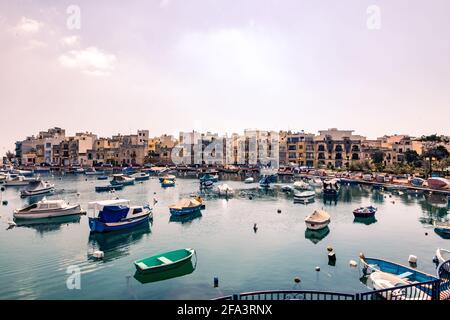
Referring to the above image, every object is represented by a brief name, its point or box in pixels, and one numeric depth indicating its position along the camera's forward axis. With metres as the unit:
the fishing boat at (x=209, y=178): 90.31
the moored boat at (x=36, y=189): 69.94
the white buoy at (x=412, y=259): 28.41
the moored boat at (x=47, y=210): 47.12
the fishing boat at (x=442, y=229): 38.09
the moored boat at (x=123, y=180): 88.75
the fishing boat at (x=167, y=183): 85.88
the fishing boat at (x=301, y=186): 79.88
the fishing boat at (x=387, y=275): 22.69
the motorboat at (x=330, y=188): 72.25
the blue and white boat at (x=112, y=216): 39.19
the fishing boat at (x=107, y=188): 77.86
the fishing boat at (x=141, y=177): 101.36
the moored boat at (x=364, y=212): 47.81
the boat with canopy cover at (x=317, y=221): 40.59
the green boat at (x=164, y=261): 26.25
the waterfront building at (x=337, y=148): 122.44
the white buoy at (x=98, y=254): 30.30
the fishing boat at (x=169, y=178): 90.08
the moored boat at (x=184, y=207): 49.38
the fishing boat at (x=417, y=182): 74.81
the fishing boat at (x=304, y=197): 62.92
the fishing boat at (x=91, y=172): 119.57
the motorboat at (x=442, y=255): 28.08
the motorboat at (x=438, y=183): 69.31
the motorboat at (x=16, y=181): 88.00
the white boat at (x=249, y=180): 95.11
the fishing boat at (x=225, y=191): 71.00
